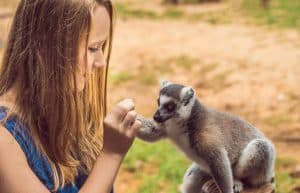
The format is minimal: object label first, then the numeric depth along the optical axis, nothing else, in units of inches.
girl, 83.1
